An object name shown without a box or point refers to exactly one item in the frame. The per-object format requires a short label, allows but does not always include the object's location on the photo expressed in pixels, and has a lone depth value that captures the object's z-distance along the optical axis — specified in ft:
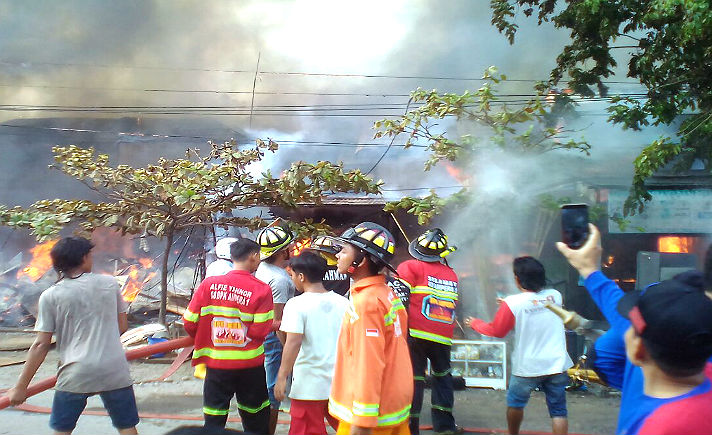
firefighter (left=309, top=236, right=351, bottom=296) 28.64
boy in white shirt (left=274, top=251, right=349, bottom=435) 11.13
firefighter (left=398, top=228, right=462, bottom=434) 14.78
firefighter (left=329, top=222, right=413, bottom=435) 7.72
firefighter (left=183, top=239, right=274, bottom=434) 11.84
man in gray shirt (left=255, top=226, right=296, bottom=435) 14.56
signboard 24.13
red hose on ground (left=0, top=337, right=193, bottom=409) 13.85
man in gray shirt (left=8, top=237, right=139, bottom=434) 10.57
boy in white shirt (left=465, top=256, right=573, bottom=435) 13.28
